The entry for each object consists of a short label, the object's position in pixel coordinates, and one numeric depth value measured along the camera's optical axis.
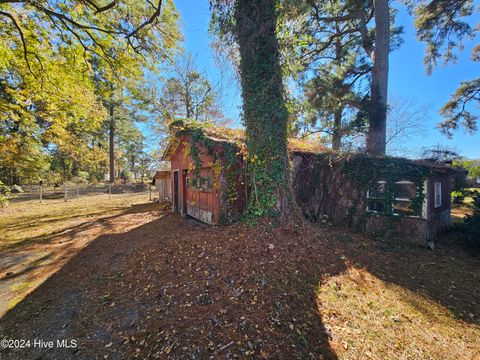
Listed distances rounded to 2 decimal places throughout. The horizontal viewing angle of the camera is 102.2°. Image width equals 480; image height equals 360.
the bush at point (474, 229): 6.00
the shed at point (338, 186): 6.36
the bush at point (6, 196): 4.59
